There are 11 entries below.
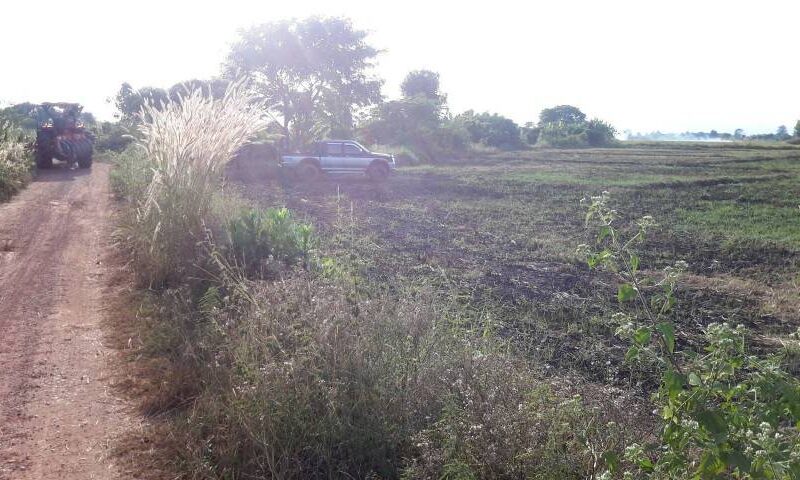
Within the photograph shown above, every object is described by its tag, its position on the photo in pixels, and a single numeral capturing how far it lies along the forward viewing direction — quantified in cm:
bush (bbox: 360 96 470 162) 4166
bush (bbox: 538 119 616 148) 5928
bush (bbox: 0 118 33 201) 1447
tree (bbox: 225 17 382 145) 3356
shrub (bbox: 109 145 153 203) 977
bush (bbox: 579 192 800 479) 218
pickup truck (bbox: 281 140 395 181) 2280
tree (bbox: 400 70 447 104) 5653
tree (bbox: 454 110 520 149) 5319
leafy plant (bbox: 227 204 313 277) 651
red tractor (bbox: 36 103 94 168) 2212
